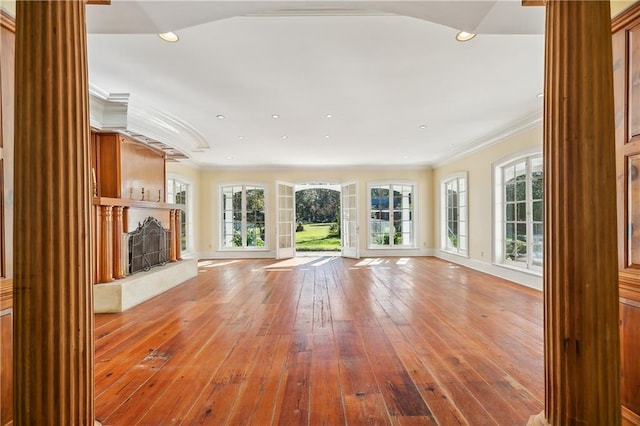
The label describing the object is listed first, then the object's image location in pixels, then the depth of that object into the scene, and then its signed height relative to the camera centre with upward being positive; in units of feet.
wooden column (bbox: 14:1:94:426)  3.84 +0.02
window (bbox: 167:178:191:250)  25.35 +1.21
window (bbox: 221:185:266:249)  29.53 -0.11
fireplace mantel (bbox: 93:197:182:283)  12.81 -0.56
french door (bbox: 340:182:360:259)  28.22 -0.69
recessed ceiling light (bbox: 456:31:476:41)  8.30 +4.87
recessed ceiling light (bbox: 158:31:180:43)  8.36 +4.95
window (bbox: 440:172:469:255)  24.16 -0.08
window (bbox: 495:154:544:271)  16.47 -0.09
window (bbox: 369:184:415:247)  29.81 -0.05
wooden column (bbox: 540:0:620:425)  3.98 -0.02
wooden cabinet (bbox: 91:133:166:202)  14.02 +2.37
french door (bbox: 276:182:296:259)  28.37 -0.70
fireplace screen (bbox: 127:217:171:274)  14.89 -1.65
